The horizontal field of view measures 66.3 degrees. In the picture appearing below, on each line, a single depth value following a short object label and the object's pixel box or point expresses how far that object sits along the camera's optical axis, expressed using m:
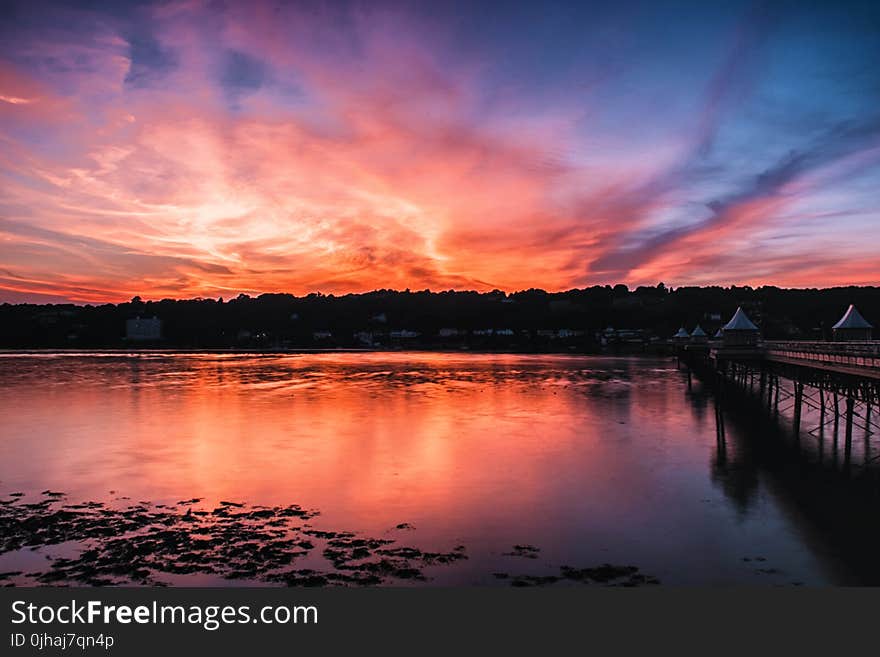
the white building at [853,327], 54.94
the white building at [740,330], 62.25
